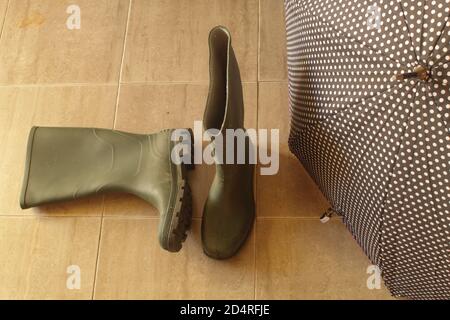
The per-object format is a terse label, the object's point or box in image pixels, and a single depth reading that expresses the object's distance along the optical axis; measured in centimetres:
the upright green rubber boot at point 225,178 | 84
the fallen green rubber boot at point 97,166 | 102
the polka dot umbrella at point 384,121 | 58
